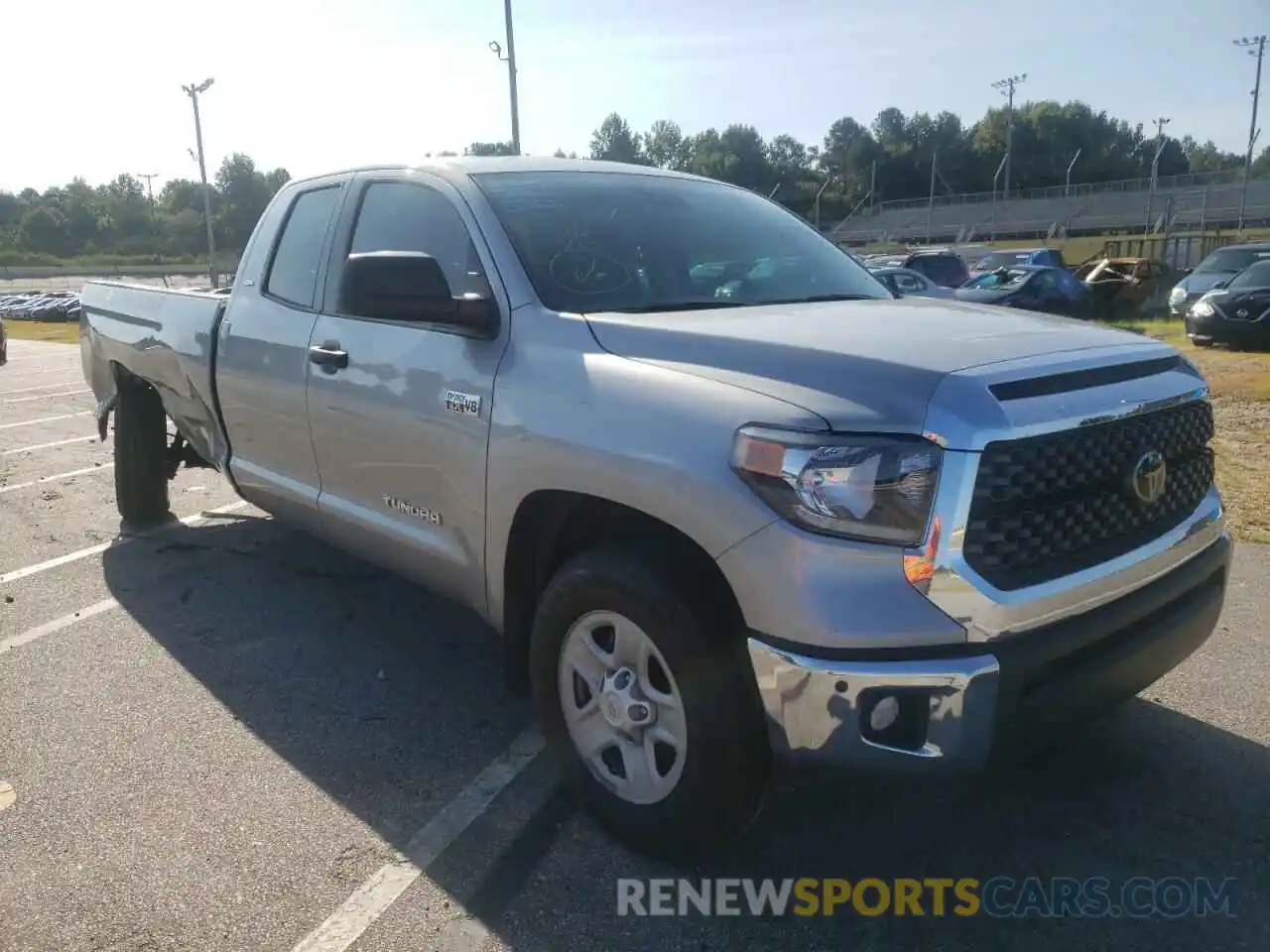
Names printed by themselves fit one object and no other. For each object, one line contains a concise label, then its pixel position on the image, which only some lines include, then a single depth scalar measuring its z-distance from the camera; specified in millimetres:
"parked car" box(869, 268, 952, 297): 16375
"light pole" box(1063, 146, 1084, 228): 71000
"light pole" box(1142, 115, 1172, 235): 56500
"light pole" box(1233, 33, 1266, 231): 67938
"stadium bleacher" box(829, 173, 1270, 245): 64500
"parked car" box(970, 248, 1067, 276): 27484
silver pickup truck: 2275
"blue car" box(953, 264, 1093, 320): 18297
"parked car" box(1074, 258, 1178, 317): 22922
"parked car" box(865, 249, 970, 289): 23109
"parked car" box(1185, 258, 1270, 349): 14031
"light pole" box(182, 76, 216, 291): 46188
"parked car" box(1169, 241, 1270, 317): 18766
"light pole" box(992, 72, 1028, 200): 78375
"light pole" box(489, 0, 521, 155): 22156
